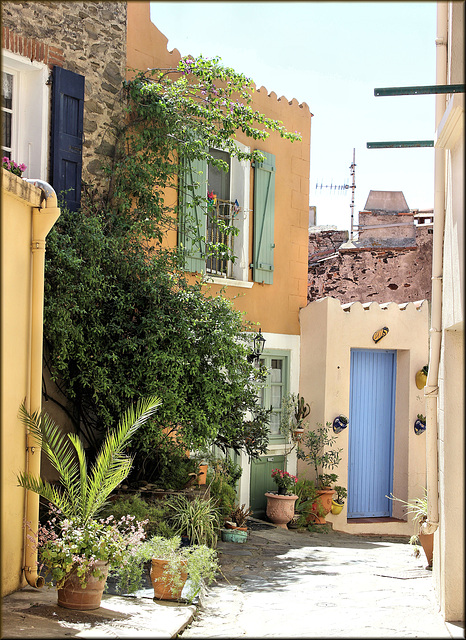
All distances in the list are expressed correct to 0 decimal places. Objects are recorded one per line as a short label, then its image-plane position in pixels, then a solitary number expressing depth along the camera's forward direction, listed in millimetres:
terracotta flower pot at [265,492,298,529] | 9719
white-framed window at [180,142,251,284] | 9688
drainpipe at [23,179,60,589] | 5339
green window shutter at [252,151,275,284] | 10250
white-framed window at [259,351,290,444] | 10477
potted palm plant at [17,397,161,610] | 4750
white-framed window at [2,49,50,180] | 7316
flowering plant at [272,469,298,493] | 9812
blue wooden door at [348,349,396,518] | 10930
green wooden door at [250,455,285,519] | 10219
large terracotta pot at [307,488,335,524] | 10148
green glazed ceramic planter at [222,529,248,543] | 8130
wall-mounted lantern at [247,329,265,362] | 9188
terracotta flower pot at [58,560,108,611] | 4828
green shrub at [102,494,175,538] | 6566
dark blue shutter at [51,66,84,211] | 7441
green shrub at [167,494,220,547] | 7000
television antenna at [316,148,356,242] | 17497
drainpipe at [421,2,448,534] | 5738
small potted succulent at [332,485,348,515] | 10297
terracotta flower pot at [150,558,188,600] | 5383
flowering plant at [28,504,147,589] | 4713
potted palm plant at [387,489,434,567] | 7449
